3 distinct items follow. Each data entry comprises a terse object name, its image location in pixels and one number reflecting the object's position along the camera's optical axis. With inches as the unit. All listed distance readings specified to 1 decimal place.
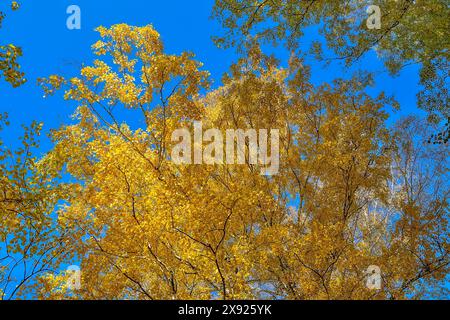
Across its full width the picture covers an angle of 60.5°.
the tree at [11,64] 254.1
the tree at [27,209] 249.9
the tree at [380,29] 332.2
